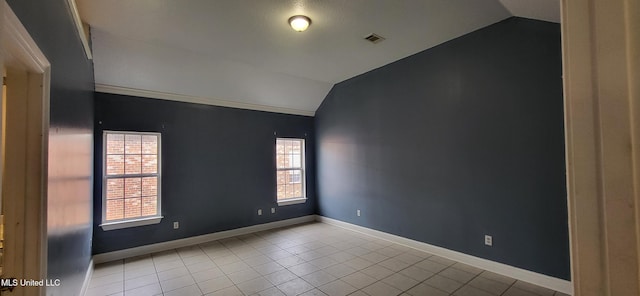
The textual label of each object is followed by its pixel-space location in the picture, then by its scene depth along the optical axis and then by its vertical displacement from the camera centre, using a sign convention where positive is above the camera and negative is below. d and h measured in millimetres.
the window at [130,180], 4070 -315
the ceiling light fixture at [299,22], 3018 +1447
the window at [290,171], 5895 -329
